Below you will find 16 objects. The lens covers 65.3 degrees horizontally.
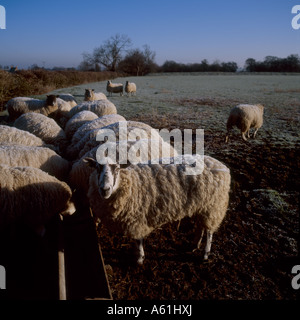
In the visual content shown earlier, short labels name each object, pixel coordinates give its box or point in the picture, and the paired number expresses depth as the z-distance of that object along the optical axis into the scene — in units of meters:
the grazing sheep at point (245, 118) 8.85
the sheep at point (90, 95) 13.32
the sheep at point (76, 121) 6.75
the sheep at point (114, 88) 23.47
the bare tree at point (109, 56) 69.75
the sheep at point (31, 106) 9.67
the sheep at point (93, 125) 5.80
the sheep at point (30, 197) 3.38
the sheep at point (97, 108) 8.73
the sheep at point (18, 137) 5.14
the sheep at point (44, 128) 6.09
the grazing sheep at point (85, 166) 4.19
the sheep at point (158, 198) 3.33
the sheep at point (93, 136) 5.10
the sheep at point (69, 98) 11.94
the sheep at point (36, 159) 4.16
